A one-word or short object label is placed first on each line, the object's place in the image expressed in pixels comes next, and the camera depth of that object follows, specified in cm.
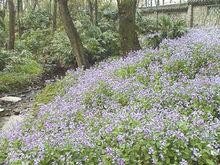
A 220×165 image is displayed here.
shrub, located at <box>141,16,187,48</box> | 716
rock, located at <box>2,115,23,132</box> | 458
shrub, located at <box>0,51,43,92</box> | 741
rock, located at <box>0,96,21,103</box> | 622
